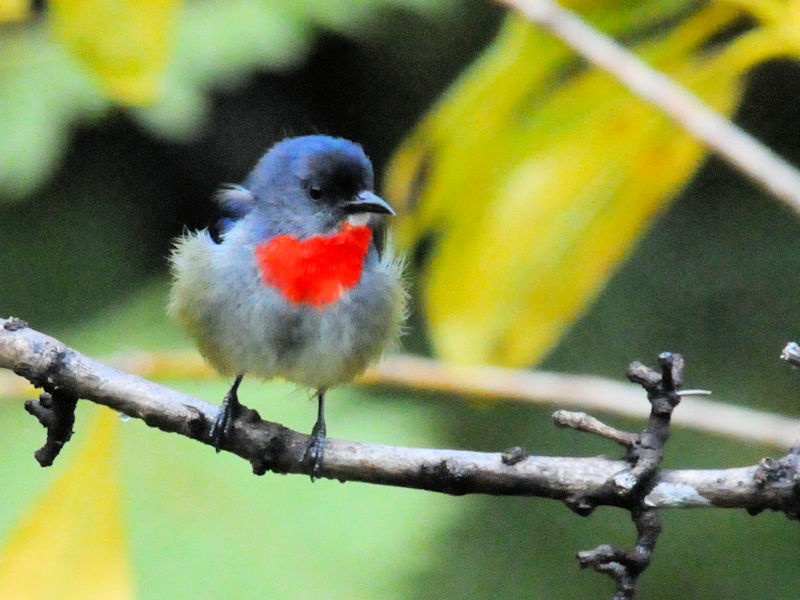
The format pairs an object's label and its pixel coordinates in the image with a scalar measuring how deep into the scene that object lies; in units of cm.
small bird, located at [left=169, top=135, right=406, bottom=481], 270
